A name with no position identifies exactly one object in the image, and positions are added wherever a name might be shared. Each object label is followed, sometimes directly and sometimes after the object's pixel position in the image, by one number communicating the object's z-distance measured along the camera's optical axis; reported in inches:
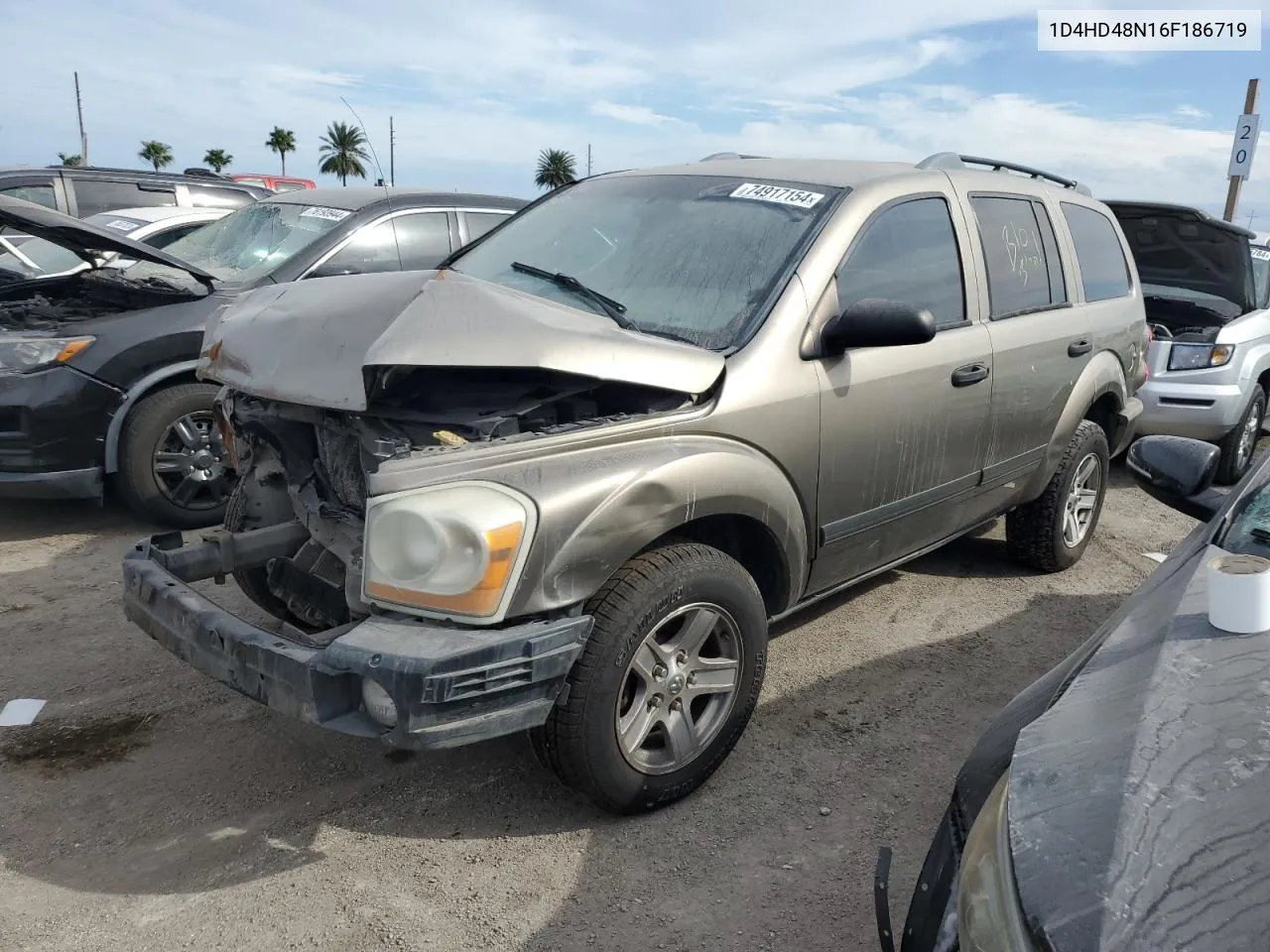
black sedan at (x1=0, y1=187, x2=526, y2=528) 180.5
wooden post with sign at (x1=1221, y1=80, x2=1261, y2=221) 420.2
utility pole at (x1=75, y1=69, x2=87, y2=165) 1752.3
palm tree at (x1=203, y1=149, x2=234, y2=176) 2549.7
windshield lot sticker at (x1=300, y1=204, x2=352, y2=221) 223.9
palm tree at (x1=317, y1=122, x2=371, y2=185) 2522.1
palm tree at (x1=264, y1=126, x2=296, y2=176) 2839.6
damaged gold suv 88.7
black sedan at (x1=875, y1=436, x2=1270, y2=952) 45.4
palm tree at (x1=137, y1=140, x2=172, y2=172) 2412.6
